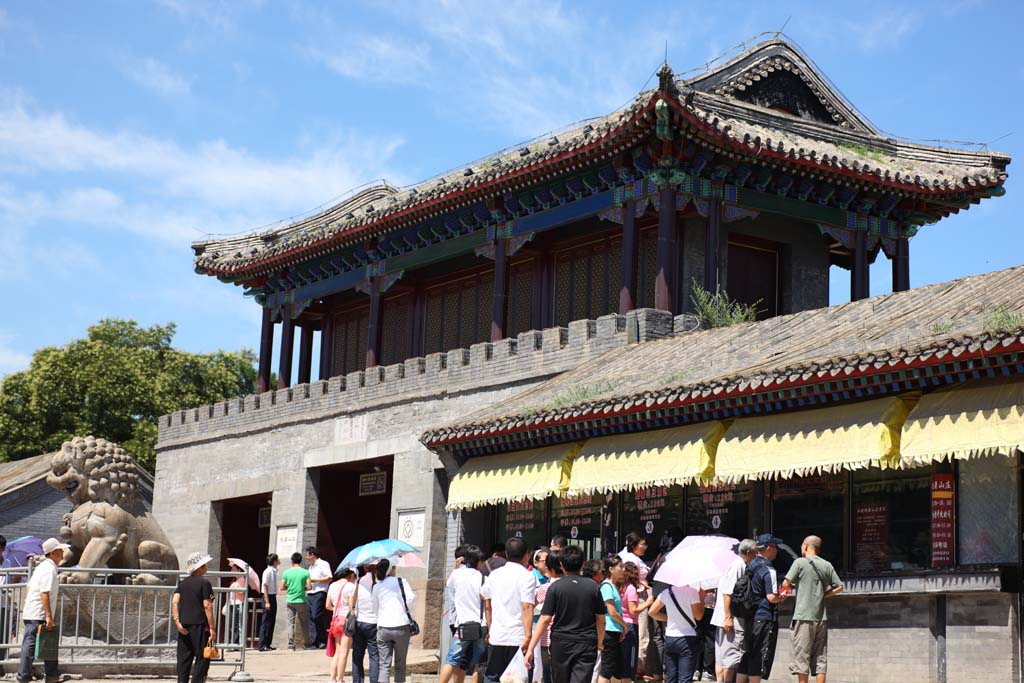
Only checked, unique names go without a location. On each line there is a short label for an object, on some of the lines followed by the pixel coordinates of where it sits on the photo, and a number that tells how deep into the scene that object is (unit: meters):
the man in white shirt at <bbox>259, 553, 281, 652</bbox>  26.20
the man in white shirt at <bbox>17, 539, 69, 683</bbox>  16.25
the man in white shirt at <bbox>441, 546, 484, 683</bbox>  15.01
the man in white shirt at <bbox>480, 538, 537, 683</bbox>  13.55
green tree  48.69
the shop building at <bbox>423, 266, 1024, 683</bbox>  15.06
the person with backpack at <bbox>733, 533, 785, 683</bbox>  13.87
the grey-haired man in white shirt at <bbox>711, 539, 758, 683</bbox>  13.95
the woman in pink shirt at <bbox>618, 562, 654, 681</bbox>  15.05
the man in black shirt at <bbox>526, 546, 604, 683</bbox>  12.34
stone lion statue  18.33
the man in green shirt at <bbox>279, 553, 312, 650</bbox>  26.16
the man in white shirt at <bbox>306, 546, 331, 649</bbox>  25.16
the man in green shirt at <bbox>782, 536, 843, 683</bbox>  14.20
